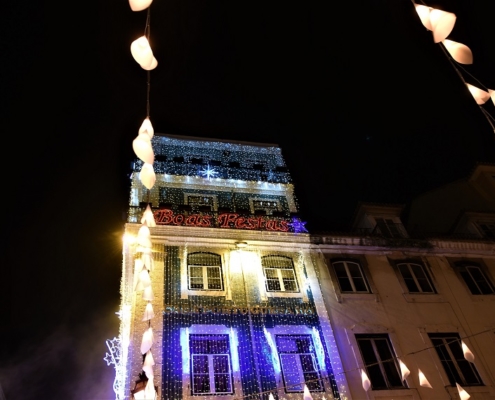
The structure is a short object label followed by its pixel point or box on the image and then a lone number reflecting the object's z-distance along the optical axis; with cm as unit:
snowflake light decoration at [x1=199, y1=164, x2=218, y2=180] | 1717
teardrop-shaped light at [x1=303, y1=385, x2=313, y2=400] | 996
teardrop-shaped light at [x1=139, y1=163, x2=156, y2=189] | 624
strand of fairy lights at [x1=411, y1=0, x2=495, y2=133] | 484
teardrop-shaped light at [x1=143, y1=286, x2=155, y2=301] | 859
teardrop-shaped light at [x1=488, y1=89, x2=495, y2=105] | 541
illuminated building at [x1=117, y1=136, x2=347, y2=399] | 1177
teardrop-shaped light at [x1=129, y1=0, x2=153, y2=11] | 474
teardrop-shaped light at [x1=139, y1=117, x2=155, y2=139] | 625
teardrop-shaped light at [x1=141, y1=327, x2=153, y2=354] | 913
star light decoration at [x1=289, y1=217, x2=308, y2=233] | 1579
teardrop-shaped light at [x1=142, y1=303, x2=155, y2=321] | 948
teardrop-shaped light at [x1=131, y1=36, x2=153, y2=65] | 542
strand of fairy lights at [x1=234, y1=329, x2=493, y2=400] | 1076
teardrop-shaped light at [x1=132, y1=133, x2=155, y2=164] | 606
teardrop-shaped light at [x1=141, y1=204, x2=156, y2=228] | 801
